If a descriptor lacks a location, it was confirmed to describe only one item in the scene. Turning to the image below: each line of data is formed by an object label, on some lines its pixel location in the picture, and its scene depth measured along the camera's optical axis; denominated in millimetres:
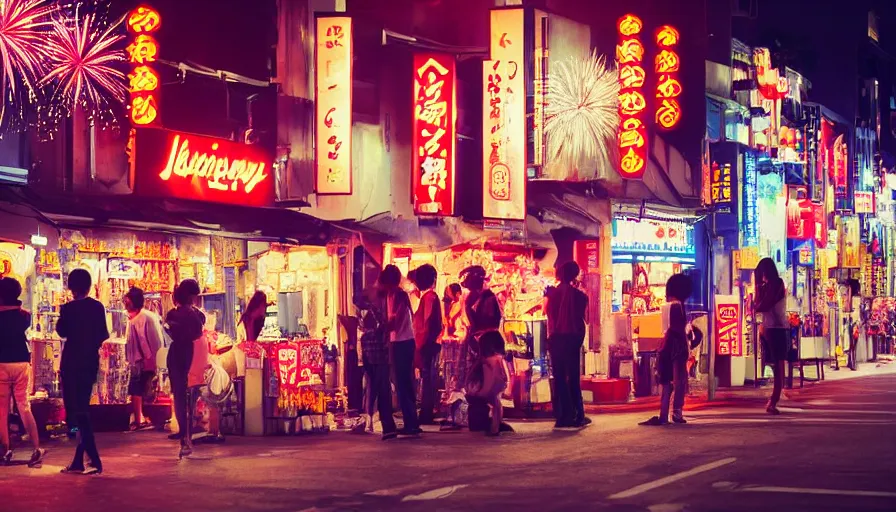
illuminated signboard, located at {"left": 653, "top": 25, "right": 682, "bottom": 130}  31188
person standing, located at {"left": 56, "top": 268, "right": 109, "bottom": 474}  12711
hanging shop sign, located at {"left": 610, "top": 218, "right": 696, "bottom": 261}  29500
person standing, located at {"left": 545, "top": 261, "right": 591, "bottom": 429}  17078
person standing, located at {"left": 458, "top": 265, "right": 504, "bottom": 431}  17156
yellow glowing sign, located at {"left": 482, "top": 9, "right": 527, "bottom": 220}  25406
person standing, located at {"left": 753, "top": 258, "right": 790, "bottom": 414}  18422
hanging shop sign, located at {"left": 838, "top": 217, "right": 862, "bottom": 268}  44500
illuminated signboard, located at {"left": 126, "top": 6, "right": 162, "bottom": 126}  19297
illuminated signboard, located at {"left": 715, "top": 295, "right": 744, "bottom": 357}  25688
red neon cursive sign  19484
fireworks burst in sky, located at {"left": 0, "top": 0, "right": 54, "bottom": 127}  17812
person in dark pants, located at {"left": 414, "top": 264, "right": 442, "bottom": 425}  18281
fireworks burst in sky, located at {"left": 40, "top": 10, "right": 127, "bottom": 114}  18594
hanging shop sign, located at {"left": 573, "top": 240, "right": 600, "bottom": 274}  27703
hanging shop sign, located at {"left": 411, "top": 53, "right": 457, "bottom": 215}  23828
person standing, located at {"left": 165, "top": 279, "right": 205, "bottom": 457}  14688
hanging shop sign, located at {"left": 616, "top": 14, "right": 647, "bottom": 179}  29172
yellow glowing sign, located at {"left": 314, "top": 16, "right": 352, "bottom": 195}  22406
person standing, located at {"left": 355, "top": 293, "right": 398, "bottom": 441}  16125
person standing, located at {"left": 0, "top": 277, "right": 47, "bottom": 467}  13305
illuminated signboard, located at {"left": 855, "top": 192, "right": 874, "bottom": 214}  45438
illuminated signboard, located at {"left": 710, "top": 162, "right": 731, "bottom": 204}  32469
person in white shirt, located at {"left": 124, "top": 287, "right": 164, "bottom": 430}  17906
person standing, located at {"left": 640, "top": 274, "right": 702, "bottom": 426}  17094
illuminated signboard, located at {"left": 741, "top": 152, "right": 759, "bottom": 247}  35469
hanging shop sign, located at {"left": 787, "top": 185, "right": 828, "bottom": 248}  38938
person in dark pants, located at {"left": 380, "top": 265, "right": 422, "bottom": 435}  16188
